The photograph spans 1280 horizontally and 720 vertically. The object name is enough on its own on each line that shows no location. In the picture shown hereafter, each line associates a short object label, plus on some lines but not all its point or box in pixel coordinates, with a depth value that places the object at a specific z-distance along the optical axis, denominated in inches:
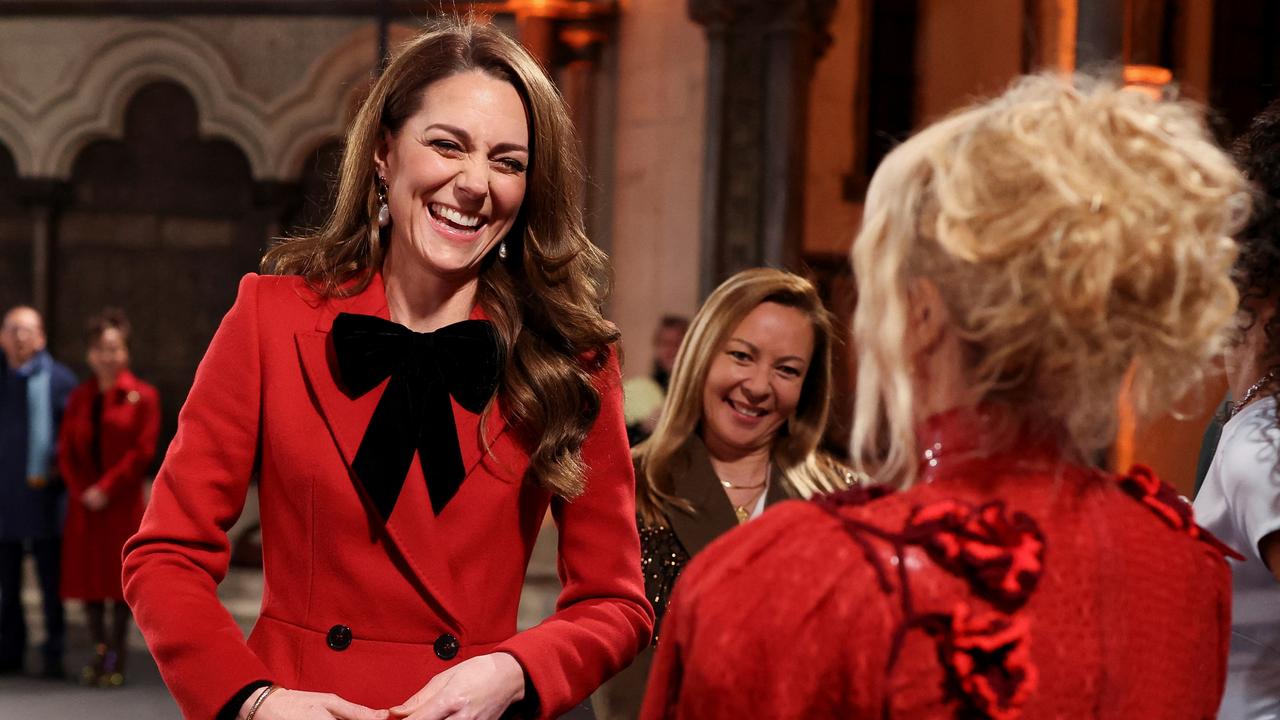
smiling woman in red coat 77.4
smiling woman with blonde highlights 125.0
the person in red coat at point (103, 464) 291.9
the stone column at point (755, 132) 386.3
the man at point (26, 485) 297.3
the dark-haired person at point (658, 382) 280.7
